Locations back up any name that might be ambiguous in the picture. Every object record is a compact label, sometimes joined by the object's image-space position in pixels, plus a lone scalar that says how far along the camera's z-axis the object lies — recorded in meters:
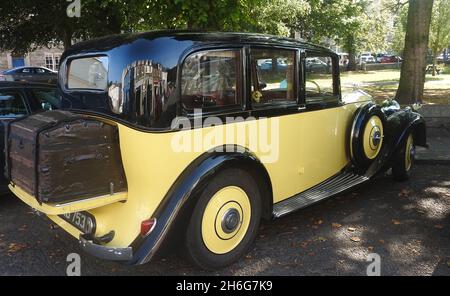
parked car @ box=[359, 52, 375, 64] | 53.03
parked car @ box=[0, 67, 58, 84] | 24.09
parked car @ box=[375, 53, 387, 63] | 53.56
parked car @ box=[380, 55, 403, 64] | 50.16
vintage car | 3.04
